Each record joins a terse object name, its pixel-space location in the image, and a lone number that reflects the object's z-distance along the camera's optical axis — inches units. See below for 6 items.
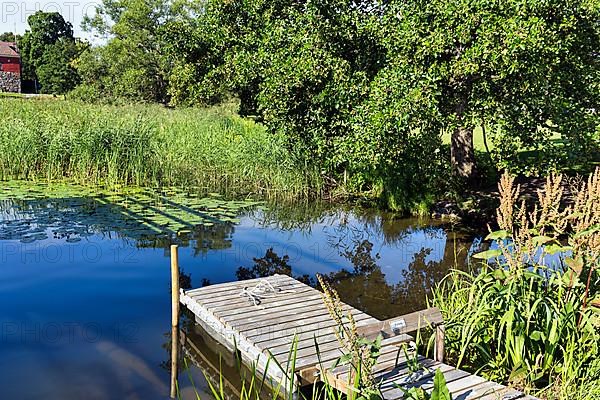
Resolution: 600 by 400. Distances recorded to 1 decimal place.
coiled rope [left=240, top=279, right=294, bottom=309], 210.8
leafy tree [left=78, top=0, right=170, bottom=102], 1201.4
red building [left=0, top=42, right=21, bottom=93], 1803.6
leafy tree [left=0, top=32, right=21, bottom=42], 2457.3
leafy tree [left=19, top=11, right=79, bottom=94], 1594.5
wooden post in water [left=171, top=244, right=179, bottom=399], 189.1
